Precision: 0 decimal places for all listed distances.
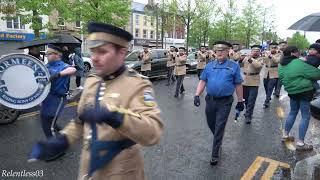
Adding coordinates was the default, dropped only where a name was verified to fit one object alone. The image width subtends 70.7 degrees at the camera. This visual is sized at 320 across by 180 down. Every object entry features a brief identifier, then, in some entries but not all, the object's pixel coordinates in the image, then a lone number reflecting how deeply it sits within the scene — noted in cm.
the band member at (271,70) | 701
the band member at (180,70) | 791
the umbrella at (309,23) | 459
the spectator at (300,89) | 379
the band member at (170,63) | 1019
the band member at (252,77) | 548
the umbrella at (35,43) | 464
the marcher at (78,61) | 802
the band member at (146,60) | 976
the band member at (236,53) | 851
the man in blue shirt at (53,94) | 337
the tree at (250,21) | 3038
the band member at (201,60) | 1017
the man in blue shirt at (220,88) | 342
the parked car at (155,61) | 1017
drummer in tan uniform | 134
